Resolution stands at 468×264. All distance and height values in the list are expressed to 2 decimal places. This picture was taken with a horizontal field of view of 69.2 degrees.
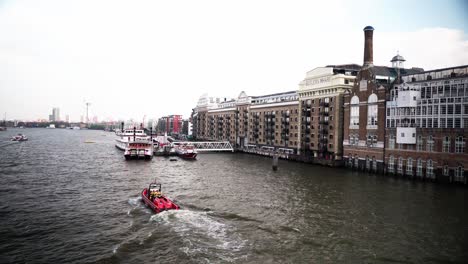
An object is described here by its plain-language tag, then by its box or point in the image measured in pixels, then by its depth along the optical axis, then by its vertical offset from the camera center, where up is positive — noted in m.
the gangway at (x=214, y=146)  129.12 -6.27
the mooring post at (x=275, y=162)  80.00 -7.22
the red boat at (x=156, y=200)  39.94 -8.80
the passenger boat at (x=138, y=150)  99.81 -6.07
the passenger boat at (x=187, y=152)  105.65 -6.71
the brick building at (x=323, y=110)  89.06 +6.43
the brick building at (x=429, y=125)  58.38 +1.84
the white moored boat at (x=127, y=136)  129.65 -2.65
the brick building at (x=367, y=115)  74.25 +4.41
